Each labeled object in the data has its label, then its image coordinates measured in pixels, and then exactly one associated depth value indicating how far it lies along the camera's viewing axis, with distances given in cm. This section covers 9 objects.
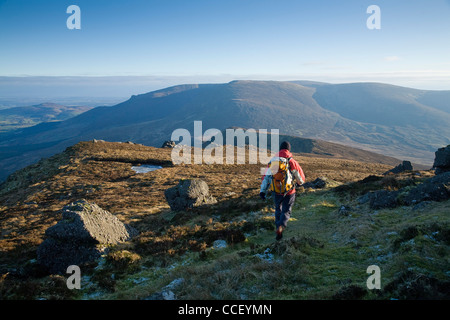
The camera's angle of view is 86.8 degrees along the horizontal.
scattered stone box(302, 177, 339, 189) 2415
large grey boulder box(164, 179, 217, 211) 1936
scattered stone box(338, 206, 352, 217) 1341
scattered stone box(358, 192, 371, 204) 1563
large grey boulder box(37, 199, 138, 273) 1018
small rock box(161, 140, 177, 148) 7619
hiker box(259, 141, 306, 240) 983
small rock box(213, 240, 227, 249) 1086
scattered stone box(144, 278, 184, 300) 617
